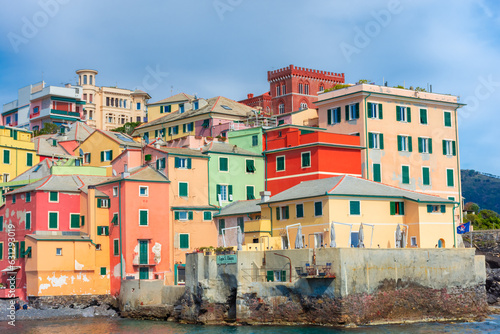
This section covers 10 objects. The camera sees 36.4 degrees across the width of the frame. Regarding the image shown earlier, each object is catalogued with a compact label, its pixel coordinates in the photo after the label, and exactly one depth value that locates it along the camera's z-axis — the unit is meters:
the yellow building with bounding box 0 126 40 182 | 78.94
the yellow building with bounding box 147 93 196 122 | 100.69
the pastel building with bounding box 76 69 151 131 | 133.12
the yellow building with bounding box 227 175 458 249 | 55.19
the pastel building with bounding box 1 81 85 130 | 113.81
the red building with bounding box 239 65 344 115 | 115.69
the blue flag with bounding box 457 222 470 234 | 66.56
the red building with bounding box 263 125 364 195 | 67.75
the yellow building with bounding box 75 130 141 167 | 76.88
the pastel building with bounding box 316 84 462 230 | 70.94
